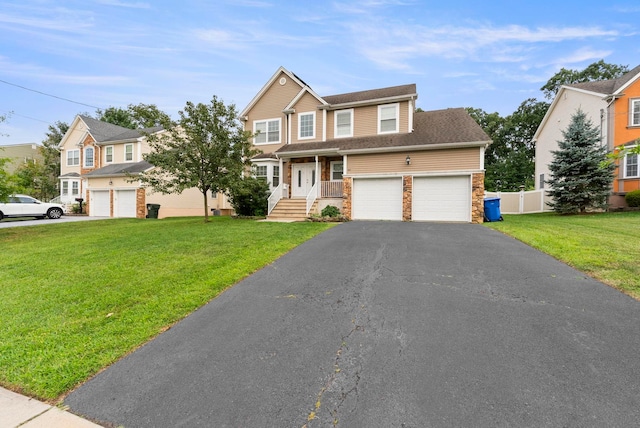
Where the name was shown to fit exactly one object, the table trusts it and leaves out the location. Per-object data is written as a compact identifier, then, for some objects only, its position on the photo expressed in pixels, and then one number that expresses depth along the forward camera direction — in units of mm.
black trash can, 19062
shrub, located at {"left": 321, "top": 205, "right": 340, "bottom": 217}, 13926
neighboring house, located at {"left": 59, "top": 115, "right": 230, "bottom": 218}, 20422
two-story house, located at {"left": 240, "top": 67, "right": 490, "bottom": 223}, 12969
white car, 18016
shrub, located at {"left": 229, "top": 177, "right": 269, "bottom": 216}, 15956
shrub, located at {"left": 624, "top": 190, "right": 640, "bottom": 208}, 14504
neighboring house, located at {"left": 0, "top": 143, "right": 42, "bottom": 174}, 33844
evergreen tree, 14547
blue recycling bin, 12906
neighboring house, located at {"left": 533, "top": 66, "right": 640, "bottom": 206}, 15344
